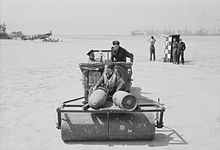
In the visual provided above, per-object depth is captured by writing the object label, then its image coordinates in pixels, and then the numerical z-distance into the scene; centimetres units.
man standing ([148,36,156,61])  2020
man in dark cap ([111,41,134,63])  794
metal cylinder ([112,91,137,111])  495
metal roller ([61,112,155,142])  538
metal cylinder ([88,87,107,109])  506
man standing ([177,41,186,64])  1838
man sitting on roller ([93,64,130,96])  591
